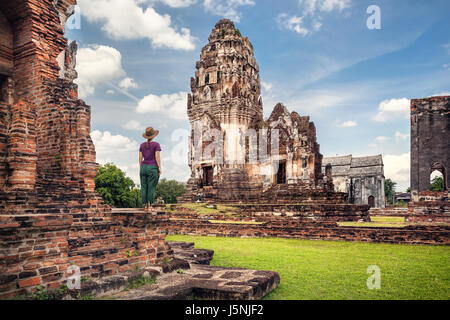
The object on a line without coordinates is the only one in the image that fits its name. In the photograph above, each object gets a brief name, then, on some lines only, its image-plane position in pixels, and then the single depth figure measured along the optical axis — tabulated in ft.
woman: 19.19
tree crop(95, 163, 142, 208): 99.19
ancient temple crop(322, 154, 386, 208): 117.29
